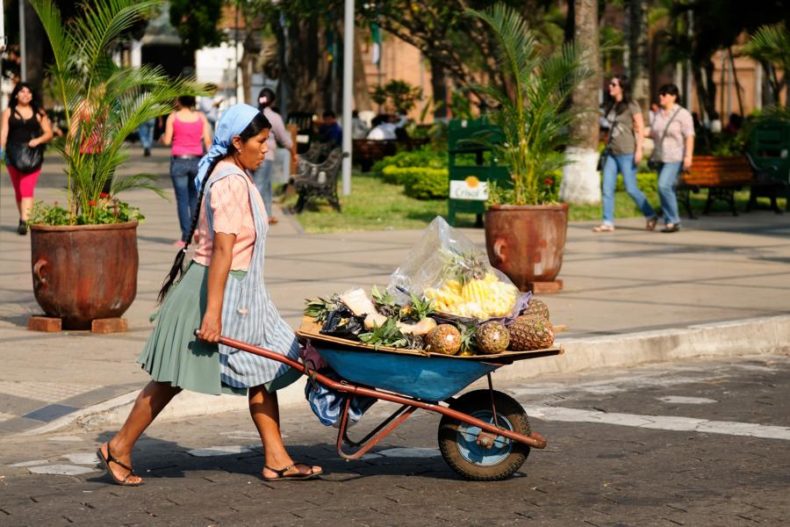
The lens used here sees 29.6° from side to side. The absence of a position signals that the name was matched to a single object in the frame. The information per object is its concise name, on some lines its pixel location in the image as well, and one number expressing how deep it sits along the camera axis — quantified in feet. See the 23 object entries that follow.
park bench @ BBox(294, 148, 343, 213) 67.00
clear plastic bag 21.13
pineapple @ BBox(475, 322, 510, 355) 20.16
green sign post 60.03
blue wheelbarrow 20.35
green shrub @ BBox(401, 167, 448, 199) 76.23
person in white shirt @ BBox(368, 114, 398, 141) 113.29
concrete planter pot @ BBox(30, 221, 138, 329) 33.32
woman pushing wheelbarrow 20.52
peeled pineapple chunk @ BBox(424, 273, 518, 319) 21.03
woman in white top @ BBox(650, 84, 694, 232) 57.67
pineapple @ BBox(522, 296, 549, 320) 21.65
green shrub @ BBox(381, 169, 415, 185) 85.03
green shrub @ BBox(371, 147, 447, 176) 85.50
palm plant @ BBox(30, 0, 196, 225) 33.76
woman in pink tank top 52.01
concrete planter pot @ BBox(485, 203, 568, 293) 39.58
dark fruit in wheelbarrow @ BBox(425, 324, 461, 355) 20.12
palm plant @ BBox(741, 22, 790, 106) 49.29
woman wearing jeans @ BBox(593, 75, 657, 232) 57.31
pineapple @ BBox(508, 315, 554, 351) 20.53
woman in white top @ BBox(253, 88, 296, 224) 55.82
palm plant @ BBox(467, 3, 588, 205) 39.83
